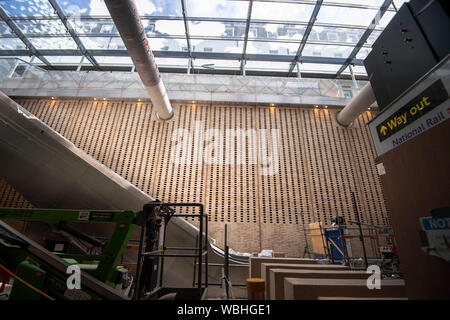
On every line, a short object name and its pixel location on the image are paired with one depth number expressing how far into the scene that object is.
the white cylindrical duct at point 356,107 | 6.96
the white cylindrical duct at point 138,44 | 4.51
